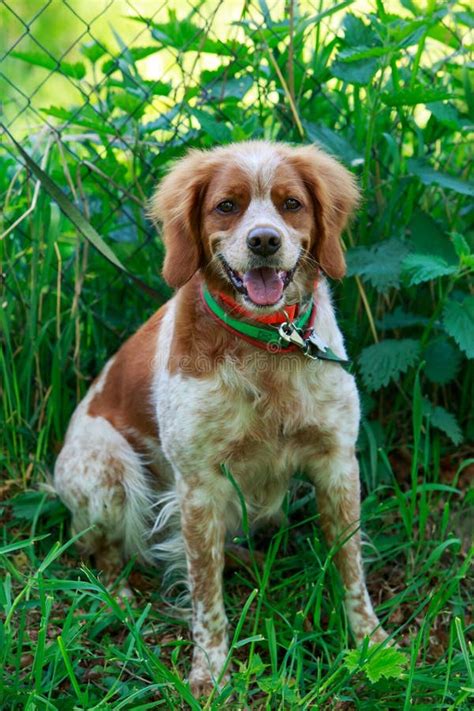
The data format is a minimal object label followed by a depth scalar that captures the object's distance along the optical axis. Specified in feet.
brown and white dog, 7.53
